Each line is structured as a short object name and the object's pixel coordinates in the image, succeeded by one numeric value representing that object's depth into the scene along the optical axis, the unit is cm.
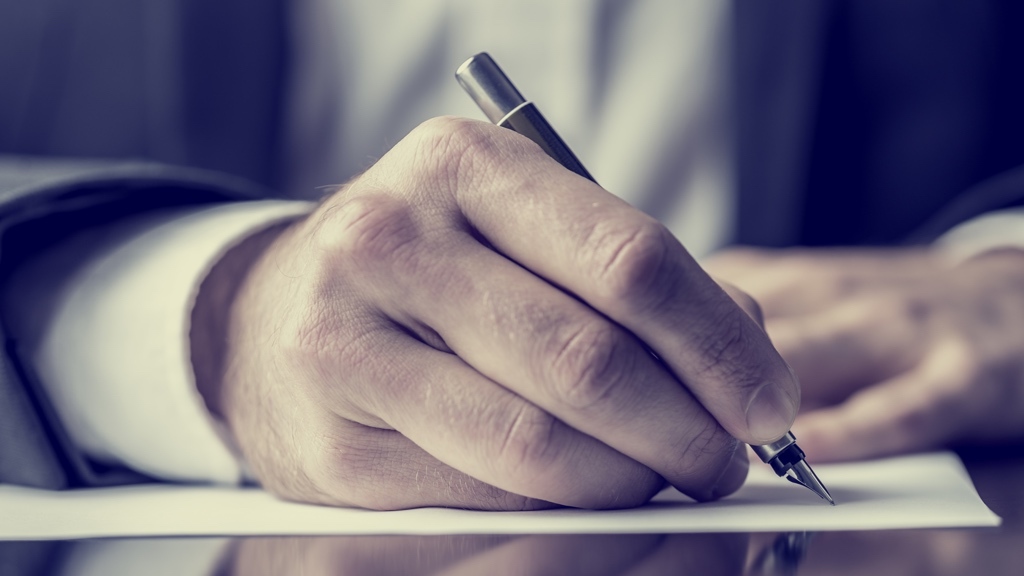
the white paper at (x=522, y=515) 44
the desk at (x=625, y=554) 36
